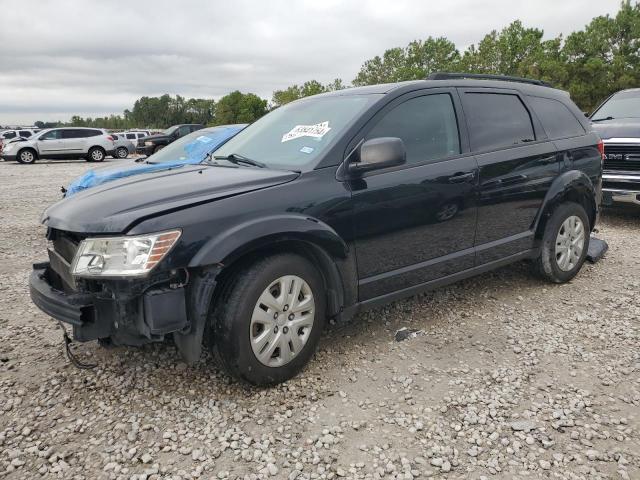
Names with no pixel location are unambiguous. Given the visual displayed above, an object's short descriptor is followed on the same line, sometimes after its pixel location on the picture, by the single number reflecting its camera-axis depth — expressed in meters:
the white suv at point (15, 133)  28.87
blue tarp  5.94
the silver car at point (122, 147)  24.98
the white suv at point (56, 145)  22.72
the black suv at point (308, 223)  2.56
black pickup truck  6.75
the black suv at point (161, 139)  22.33
